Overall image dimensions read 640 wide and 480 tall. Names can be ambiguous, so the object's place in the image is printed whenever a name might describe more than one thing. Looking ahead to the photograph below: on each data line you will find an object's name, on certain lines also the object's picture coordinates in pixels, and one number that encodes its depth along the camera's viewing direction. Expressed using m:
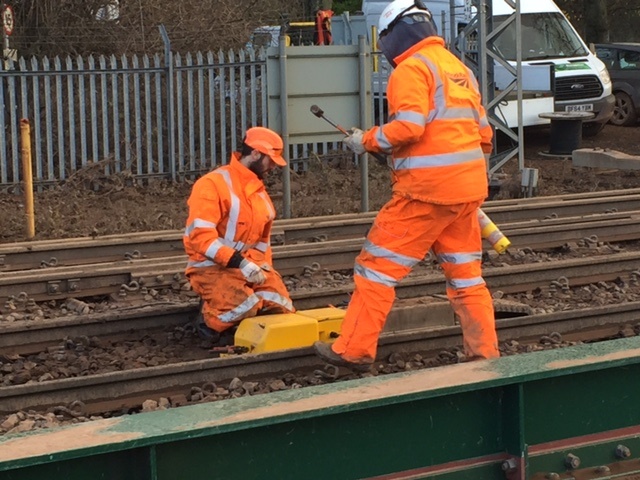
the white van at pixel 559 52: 21.27
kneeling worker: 7.14
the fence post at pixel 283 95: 12.61
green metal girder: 3.63
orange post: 11.58
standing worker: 6.24
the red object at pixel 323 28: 23.44
